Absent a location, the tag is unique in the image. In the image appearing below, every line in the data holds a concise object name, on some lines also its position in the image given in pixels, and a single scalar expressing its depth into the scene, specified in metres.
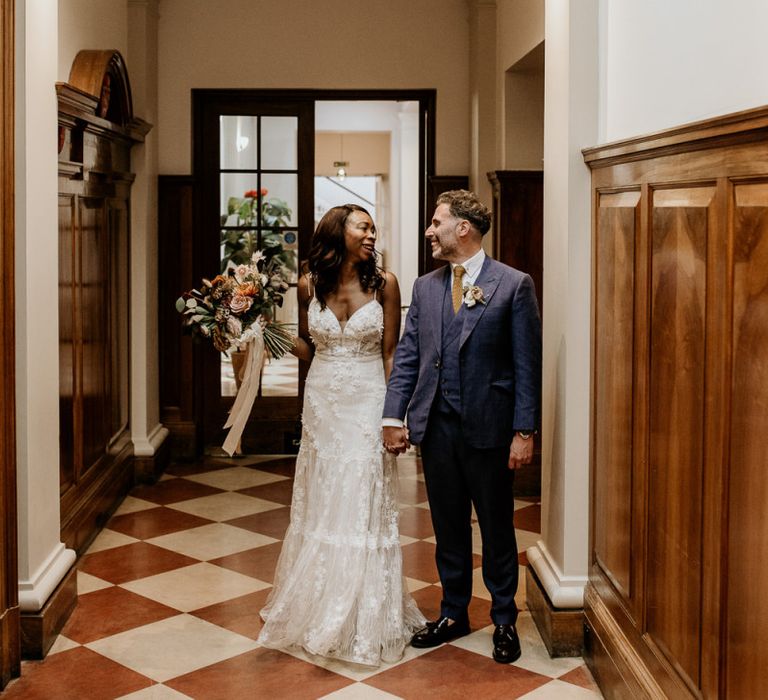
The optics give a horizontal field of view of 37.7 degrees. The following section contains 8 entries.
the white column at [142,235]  7.55
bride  4.35
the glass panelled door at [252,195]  8.31
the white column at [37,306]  4.17
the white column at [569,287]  4.18
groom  4.16
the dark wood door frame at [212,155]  8.24
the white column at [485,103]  7.68
